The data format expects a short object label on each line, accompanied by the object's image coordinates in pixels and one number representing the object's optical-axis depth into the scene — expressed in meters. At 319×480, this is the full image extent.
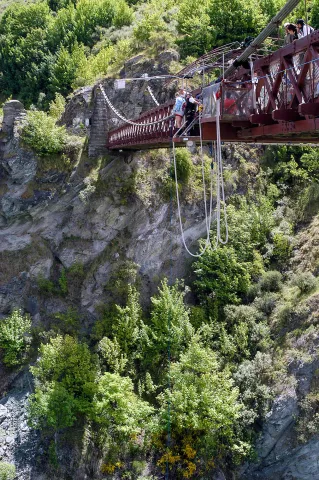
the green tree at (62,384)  19.95
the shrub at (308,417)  19.06
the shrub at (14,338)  22.48
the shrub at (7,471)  19.20
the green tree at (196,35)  28.91
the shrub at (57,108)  28.25
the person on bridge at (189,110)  14.58
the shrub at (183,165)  24.75
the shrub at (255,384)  20.20
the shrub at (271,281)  23.22
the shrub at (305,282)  21.59
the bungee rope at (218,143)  12.40
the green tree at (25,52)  36.00
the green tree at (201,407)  19.61
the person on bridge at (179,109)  15.20
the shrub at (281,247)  24.02
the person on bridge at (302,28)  10.95
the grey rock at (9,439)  20.56
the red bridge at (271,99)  9.75
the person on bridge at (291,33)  10.84
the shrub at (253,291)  23.33
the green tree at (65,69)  32.31
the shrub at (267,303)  22.62
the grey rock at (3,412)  21.17
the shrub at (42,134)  23.69
